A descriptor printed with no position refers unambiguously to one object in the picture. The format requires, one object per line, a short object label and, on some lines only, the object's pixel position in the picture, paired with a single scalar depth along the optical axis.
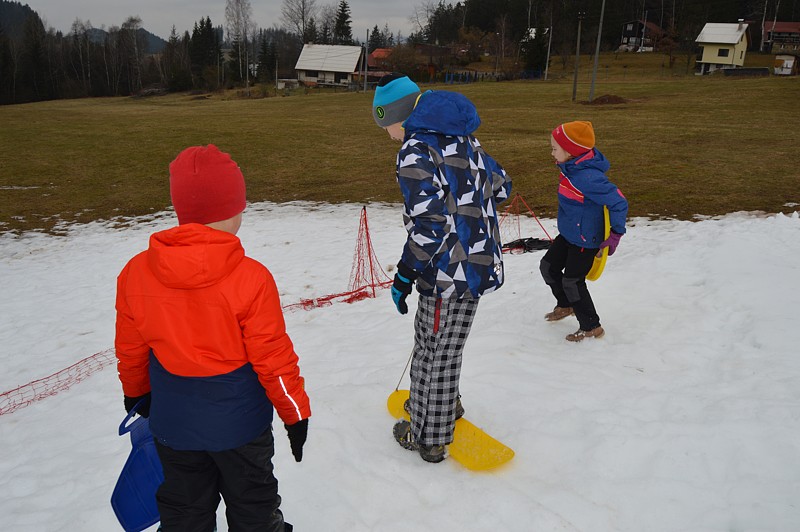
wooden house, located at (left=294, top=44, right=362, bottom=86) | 65.94
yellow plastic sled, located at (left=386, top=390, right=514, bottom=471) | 3.13
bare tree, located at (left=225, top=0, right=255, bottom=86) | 70.32
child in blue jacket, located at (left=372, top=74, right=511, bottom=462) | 2.64
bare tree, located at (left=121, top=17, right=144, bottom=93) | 68.62
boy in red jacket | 1.98
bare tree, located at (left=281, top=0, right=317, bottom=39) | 81.88
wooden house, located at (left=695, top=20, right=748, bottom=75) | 51.06
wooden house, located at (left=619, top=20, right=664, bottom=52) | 70.25
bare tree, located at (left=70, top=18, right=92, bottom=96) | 66.99
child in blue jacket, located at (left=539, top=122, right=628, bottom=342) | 4.12
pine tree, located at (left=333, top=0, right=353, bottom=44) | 84.19
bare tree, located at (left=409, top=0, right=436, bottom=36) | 90.00
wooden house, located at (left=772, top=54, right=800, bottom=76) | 42.72
